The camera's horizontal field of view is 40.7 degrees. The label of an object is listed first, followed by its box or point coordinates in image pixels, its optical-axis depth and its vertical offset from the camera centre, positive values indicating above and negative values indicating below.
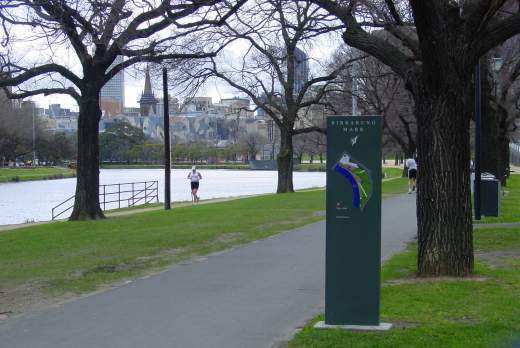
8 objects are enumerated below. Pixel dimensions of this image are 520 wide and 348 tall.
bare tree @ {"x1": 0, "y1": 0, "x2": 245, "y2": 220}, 15.55 +3.00
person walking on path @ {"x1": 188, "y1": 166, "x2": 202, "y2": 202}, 35.66 -1.05
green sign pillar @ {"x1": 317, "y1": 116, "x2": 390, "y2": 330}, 6.53 -0.49
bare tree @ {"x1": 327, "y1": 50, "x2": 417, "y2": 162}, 37.38 +3.76
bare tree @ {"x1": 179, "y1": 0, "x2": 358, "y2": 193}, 35.62 +3.74
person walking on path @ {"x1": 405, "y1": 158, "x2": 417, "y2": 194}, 29.48 -0.64
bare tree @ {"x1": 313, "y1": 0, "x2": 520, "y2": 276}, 9.06 +0.49
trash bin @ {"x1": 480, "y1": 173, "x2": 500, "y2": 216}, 17.91 -0.99
